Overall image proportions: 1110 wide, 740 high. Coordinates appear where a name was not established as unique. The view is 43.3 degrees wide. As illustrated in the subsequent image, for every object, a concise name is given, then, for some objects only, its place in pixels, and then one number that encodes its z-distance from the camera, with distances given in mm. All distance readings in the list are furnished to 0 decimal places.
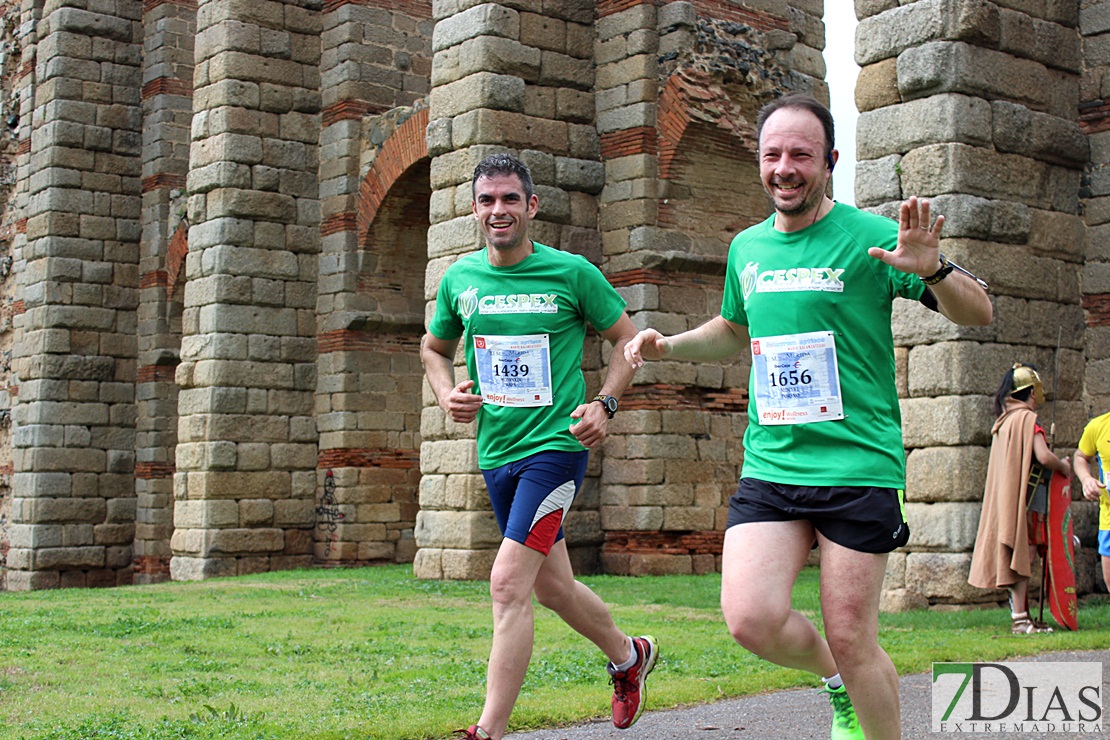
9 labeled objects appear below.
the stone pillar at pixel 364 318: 17484
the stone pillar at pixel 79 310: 21109
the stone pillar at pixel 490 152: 13469
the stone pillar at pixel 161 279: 21406
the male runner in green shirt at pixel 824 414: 3904
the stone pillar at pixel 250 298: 17297
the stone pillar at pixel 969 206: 9734
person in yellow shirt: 8977
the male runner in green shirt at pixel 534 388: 5090
